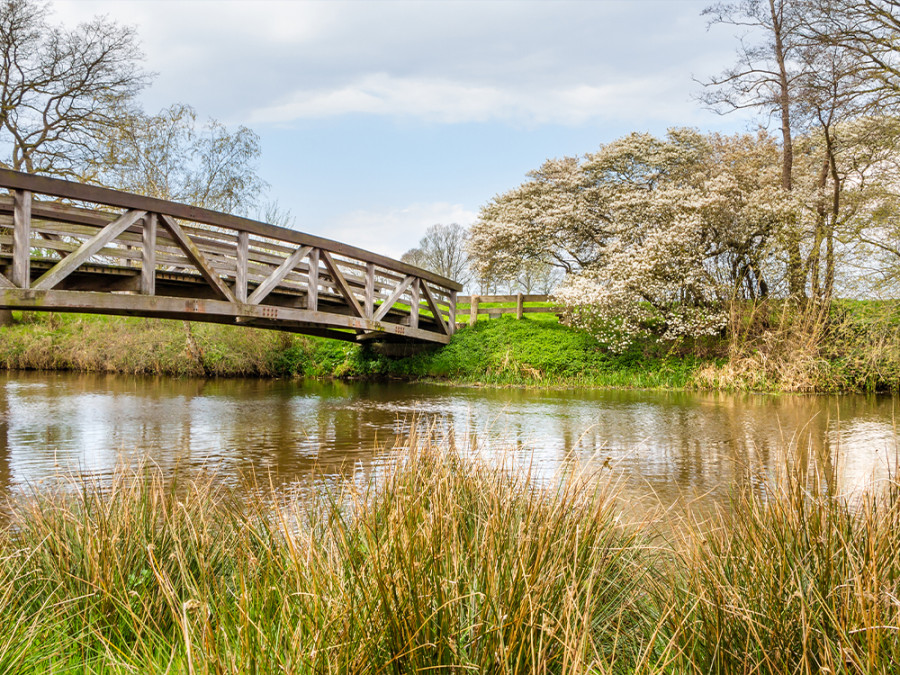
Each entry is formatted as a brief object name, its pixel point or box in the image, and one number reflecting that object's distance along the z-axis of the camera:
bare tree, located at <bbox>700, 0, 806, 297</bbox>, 17.89
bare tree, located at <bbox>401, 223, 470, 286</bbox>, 44.34
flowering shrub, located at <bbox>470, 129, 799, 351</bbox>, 17.91
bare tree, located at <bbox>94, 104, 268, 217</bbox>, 20.86
